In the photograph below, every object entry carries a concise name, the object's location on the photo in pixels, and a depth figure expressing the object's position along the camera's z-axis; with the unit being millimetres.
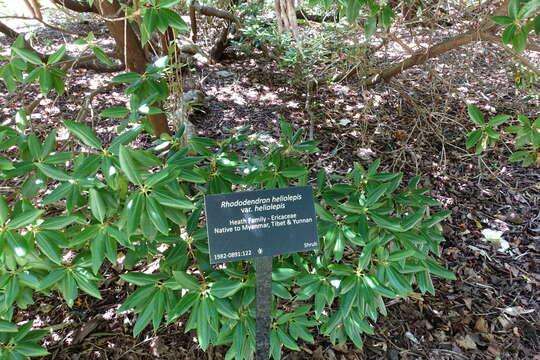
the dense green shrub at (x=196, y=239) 1236
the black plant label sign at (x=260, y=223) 1341
